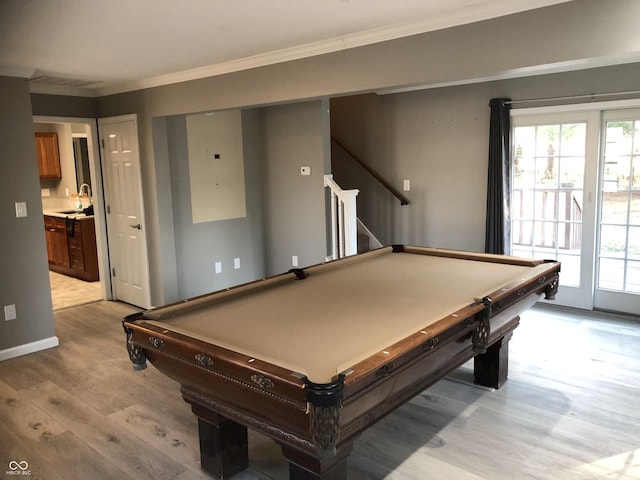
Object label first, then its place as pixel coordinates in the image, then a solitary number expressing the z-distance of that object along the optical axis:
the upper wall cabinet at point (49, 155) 7.42
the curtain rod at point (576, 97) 4.30
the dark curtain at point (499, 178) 4.91
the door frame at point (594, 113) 4.40
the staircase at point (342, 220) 4.57
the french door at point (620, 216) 4.45
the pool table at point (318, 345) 1.60
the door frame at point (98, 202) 5.43
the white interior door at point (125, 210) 5.10
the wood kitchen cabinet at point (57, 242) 6.79
